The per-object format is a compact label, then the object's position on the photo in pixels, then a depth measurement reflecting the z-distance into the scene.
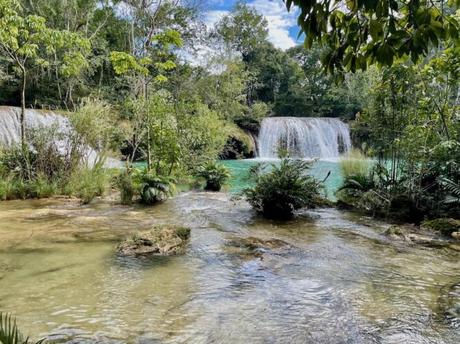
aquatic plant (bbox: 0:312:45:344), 1.38
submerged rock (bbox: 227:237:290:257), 4.33
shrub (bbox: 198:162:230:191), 10.10
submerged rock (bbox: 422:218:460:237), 5.27
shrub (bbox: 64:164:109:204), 7.98
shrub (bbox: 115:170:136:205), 7.63
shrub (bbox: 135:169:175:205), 7.59
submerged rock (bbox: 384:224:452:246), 4.85
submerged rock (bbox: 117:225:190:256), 4.23
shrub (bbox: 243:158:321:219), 6.25
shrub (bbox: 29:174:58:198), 7.80
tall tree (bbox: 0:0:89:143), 7.00
